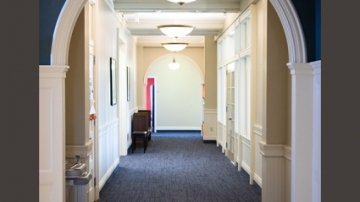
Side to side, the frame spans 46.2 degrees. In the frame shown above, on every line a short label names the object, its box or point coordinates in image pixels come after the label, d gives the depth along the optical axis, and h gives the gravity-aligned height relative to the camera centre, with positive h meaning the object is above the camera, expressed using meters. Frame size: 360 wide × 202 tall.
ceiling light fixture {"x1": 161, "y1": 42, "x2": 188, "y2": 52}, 11.90 +1.50
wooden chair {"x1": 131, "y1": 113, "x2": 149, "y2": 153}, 11.12 -0.72
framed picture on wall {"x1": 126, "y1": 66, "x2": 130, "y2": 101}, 10.56 +0.43
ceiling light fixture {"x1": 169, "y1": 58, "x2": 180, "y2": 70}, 15.48 +1.23
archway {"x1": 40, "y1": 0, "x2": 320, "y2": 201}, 3.88 +0.26
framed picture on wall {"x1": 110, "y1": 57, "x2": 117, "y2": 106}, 7.77 +0.30
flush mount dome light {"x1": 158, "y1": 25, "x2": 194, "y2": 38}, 8.62 +1.43
